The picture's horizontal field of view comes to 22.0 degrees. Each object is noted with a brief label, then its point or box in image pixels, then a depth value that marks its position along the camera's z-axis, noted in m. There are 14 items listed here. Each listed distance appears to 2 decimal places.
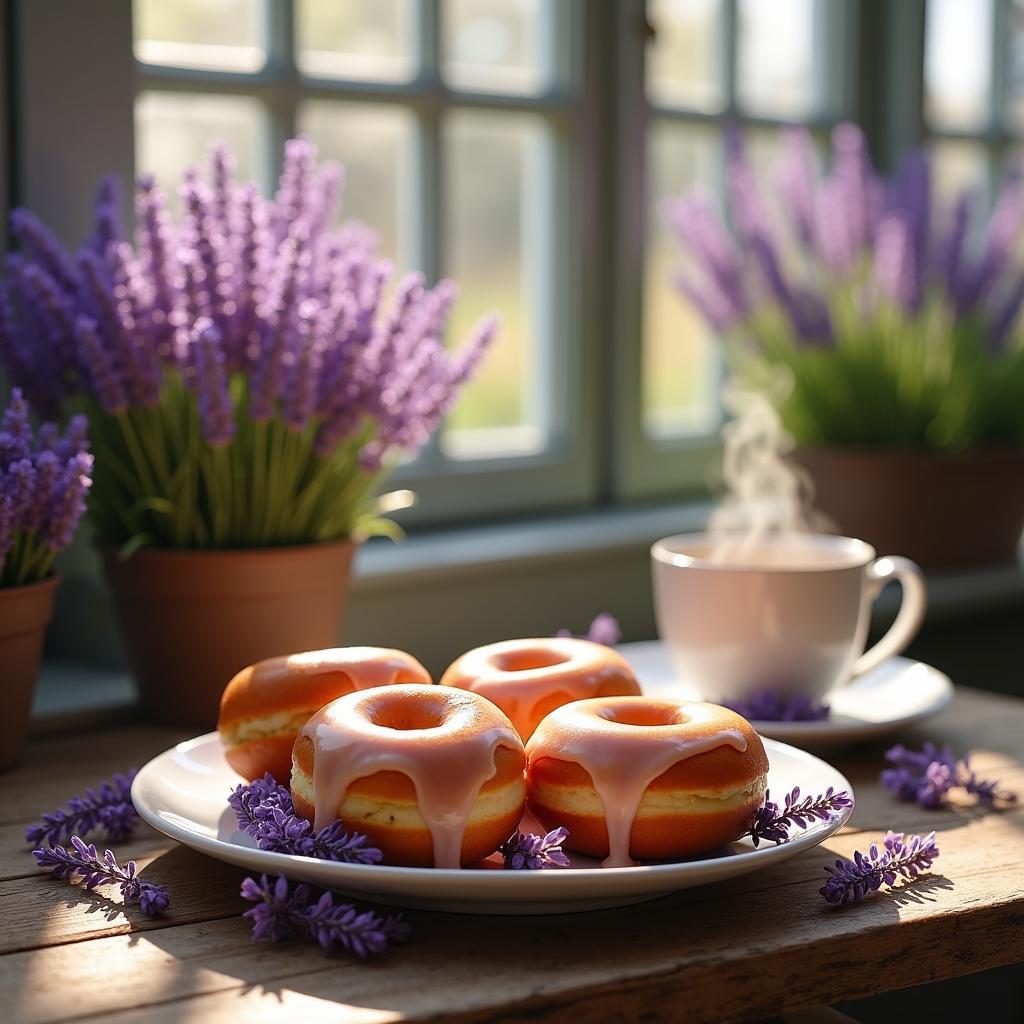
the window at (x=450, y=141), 1.59
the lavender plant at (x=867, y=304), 1.76
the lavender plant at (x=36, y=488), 1.20
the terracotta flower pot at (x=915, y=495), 1.74
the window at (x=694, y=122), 1.86
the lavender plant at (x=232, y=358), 1.29
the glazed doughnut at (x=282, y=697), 1.14
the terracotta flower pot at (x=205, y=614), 1.32
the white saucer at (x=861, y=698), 1.27
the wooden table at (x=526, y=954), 1.00
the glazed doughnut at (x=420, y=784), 1.04
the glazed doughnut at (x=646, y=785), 1.06
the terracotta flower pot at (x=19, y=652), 1.24
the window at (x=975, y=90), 2.11
